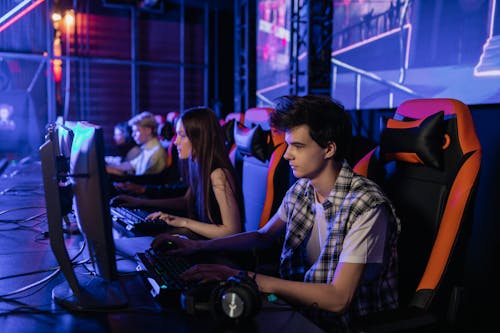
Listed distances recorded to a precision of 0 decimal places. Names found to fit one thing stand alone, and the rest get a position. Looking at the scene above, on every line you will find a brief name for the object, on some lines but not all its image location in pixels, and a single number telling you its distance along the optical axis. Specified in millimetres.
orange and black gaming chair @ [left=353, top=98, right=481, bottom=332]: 1237
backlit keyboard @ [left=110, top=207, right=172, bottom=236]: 1828
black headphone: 969
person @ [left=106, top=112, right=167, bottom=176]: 4344
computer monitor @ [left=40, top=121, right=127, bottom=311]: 969
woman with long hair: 1950
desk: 983
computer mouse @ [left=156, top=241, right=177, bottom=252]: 1522
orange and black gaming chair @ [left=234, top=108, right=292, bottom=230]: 1961
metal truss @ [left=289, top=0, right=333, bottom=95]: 4930
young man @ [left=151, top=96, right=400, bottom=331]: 1213
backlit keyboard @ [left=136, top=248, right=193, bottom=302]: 1107
